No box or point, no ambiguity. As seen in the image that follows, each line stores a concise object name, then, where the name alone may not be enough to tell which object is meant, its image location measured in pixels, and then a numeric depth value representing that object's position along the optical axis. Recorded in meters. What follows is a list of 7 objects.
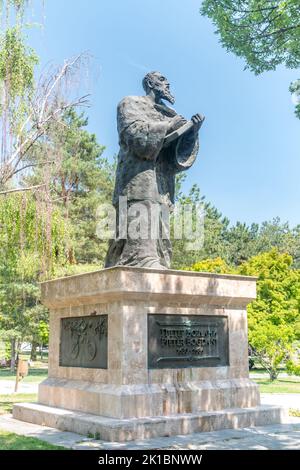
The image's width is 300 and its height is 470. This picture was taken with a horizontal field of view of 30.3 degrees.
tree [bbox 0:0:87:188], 10.02
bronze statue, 7.38
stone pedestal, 6.28
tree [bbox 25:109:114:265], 26.38
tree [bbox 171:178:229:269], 30.95
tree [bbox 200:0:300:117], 7.60
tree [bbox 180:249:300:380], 18.86
